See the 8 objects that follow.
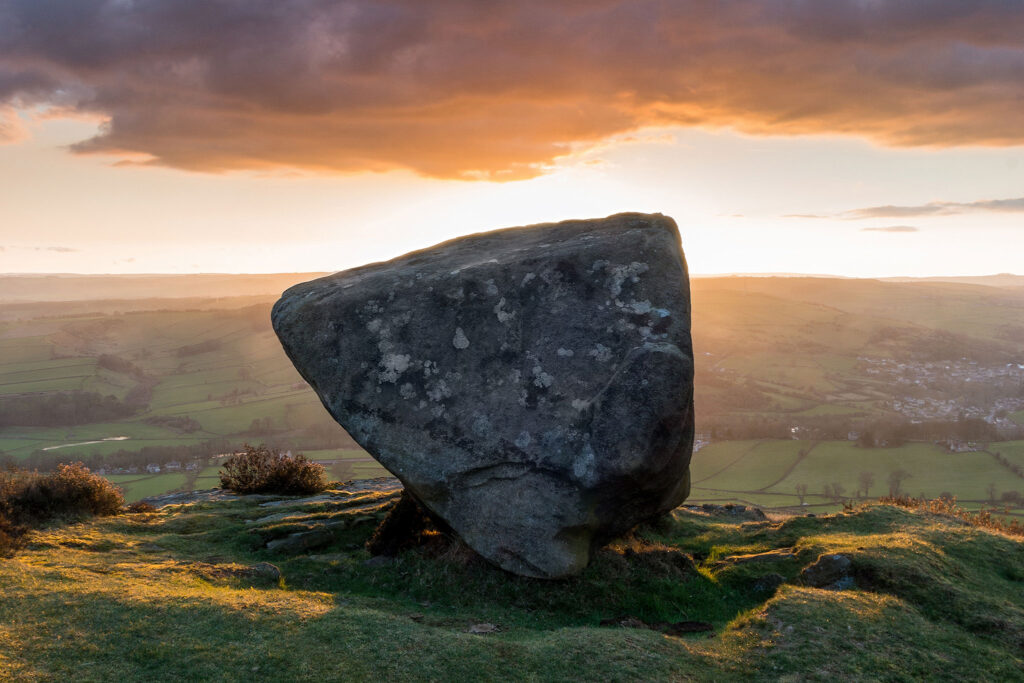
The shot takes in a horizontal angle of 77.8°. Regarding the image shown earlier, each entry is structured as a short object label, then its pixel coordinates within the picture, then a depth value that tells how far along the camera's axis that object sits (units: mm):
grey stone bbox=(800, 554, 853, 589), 12211
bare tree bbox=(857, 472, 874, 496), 55778
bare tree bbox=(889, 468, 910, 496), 52812
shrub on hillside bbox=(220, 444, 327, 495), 21719
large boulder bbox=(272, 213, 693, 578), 11539
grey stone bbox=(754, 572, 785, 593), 12844
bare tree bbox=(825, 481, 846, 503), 53844
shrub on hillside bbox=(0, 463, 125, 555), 13570
